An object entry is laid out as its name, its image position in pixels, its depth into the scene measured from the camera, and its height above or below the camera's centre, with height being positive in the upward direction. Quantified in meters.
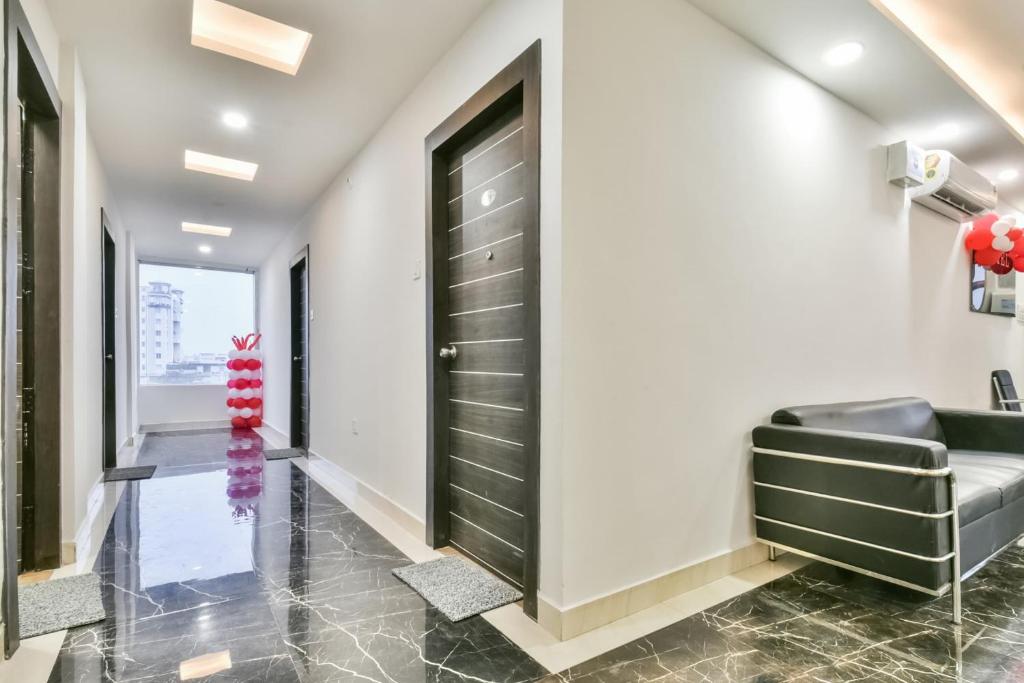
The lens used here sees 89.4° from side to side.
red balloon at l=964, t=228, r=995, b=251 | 4.06 +0.80
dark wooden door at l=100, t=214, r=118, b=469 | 4.80 -0.19
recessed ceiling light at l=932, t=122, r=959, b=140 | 3.55 +1.46
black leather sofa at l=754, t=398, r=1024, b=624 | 1.98 -0.68
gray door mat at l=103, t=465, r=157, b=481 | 4.48 -1.18
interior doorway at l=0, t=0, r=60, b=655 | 2.54 +0.05
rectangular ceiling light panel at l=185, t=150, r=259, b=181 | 4.41 +1.54
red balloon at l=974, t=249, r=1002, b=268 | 4.10 +0.67
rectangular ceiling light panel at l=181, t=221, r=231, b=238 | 6.56 +1.45
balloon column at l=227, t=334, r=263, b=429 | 7.91 -0.71
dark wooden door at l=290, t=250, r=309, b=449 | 5.89 -0.12
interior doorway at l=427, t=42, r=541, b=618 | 2.05 +0.07
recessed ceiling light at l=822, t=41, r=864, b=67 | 2.63 +1.49
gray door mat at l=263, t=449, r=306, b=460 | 5.55 -1.23
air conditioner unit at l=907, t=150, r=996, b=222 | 3.57 +1.09
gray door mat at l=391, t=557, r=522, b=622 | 2.14 -1.10
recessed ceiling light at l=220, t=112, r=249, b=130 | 3.52 +1.53
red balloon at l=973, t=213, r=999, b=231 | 4.10 +0.94
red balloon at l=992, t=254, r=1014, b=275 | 4.17 +0.60
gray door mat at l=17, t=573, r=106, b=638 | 1.99 -1.09
